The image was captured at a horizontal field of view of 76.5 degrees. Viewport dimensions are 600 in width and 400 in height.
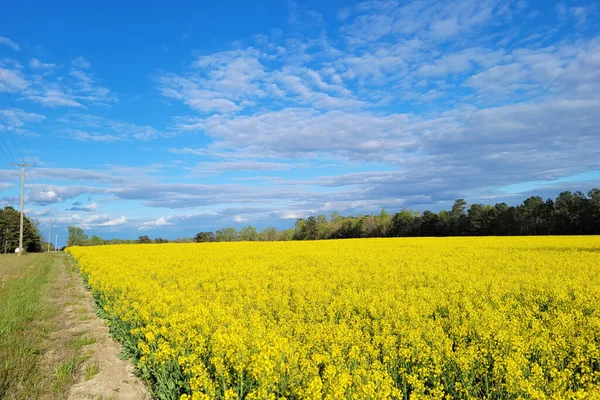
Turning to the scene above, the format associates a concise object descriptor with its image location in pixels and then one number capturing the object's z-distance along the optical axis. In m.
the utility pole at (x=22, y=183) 53.19
